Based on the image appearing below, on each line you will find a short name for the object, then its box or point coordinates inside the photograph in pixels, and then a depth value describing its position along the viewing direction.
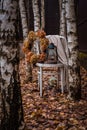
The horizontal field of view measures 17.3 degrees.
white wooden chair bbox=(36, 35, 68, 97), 6.39
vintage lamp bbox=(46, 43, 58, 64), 6.38
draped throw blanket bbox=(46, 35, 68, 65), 6.49
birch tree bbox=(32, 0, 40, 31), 7.68
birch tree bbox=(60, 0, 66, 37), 8.87
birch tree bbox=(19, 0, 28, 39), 7.64
